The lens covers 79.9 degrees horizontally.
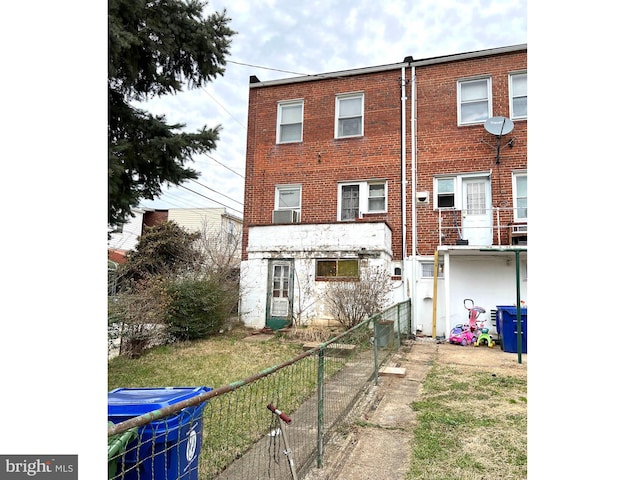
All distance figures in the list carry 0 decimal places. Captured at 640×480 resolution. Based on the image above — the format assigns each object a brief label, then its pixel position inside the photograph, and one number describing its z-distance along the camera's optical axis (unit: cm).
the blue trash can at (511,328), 784
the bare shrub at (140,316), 679
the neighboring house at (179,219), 2330
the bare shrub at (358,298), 900
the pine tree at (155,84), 484
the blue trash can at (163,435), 174
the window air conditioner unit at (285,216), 1187
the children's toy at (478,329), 901
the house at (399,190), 1020
